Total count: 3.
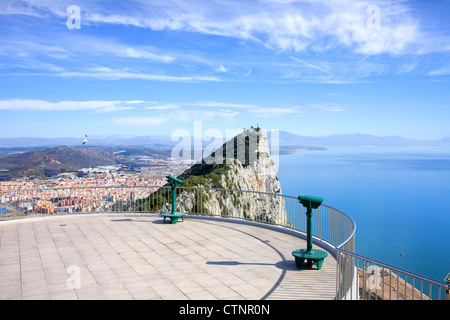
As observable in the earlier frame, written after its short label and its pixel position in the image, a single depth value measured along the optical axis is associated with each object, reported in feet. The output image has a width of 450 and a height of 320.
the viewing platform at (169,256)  17.63
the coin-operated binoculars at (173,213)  34.01
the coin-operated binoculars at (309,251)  20.68
